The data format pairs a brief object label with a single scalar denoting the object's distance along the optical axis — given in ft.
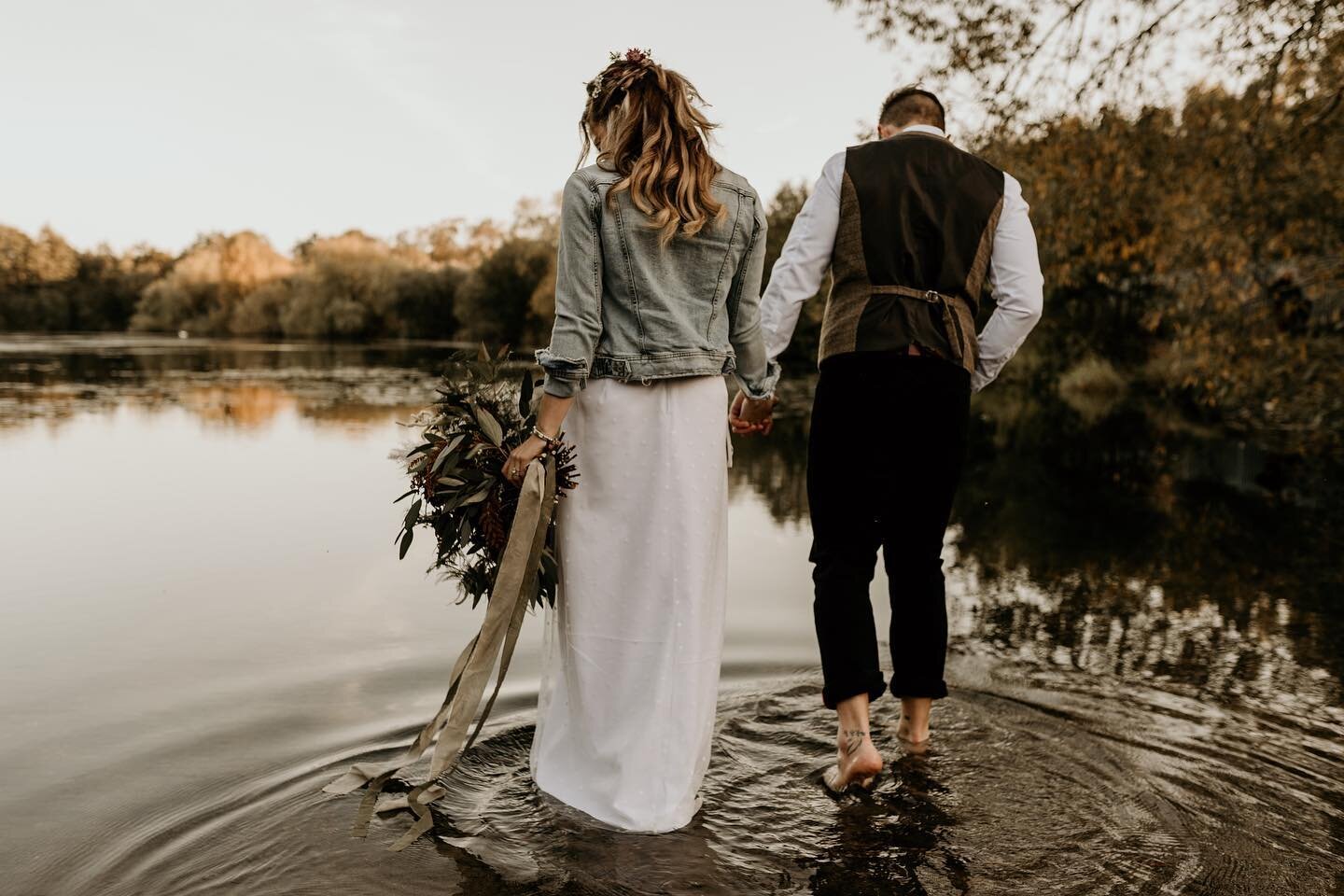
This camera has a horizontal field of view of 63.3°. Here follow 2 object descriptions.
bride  10.25
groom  11.76
